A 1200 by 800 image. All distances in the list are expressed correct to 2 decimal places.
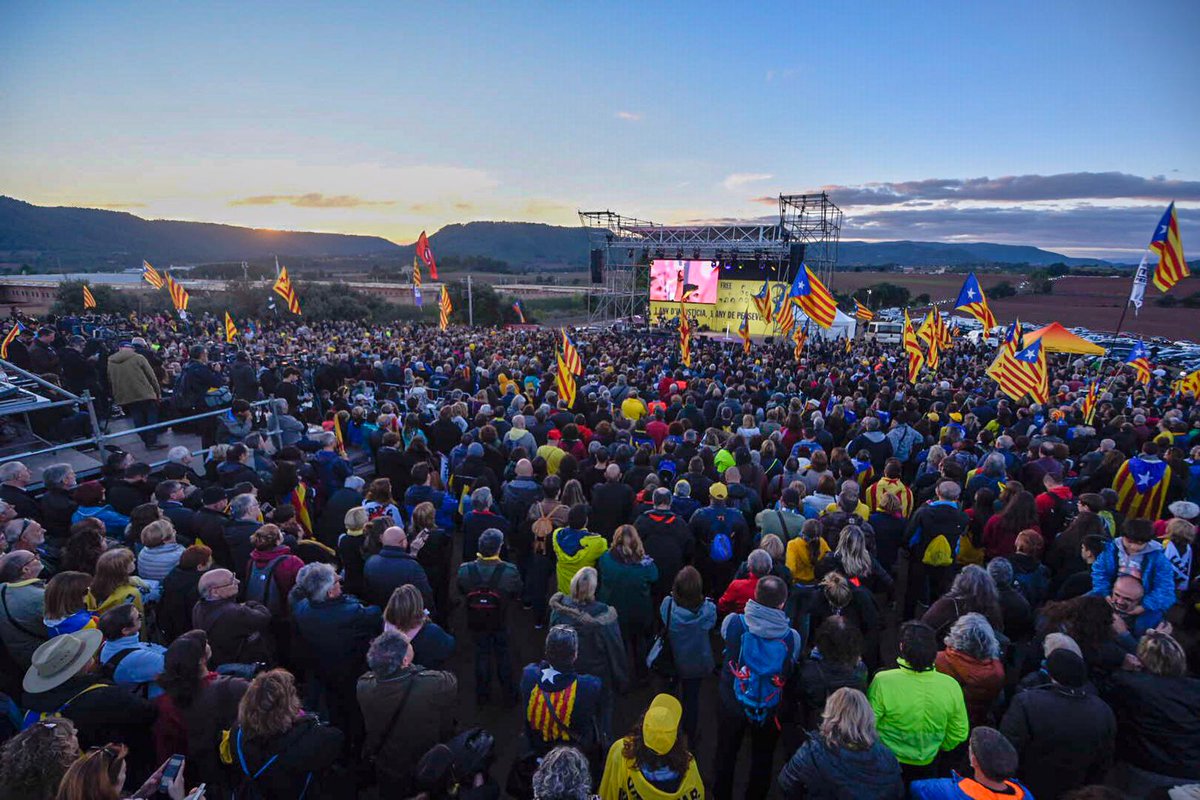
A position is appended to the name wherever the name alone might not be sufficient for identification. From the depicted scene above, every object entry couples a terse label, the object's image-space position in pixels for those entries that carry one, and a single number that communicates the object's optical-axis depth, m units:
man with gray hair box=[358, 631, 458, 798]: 2.86
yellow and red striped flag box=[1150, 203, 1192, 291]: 9.99
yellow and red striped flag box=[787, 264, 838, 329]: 14.10
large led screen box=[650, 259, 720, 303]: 33.22
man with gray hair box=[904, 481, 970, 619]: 5.05
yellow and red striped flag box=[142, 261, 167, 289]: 24.14
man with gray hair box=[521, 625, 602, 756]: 2.92
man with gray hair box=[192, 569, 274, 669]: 3.40
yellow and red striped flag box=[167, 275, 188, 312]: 19.17
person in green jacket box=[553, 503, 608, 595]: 4.58
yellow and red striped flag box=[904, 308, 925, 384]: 13.13
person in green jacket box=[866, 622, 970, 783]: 2.84
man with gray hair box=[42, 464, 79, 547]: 4.80
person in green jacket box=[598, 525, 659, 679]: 4.36
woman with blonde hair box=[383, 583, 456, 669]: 3.29
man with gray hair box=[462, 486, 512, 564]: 5.06
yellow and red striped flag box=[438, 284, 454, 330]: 21.89
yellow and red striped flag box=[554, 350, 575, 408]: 9.37
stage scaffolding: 29.44
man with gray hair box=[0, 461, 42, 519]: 4.98
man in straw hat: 2.71
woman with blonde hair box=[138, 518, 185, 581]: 4.07
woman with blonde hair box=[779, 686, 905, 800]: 2.46
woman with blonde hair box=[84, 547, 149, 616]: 3.48
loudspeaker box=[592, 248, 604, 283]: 36.84
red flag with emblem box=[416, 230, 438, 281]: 24.75
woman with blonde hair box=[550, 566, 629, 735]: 3.59
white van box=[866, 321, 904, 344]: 32.69
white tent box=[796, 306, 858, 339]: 30.19
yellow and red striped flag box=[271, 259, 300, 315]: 18.66
